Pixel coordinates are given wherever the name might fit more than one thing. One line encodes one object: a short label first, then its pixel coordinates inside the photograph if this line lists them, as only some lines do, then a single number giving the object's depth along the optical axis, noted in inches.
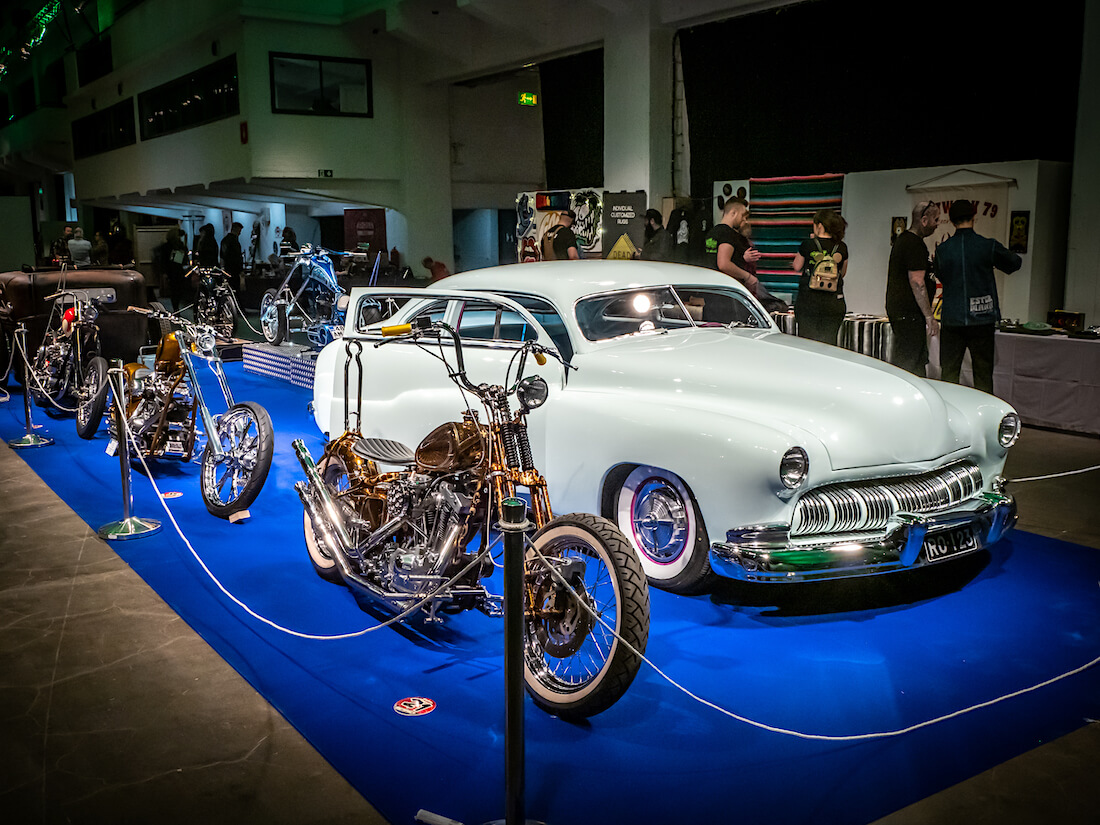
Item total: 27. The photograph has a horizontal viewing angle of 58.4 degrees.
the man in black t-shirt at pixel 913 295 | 295.0
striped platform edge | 429.1
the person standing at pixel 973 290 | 281.6
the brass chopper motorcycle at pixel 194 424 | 230.1
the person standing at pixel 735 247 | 307.1
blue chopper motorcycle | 478.6
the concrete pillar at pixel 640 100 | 523.2
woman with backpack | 293.0
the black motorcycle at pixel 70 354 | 338.0
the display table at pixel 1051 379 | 300.7
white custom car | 161.9
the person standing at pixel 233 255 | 695.1
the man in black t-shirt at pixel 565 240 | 456.4
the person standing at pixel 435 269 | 642.8
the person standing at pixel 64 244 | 637.3
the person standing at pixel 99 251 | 679.7
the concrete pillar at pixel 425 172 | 782.5
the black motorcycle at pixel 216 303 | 560.4
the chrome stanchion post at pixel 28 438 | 317.1
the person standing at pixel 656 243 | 481.4
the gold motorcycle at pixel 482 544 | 131.3
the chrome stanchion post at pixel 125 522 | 220.2
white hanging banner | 374.3
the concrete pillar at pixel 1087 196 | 349.4
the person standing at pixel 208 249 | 818.2
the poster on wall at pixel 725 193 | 478.3
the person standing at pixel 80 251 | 535.8
